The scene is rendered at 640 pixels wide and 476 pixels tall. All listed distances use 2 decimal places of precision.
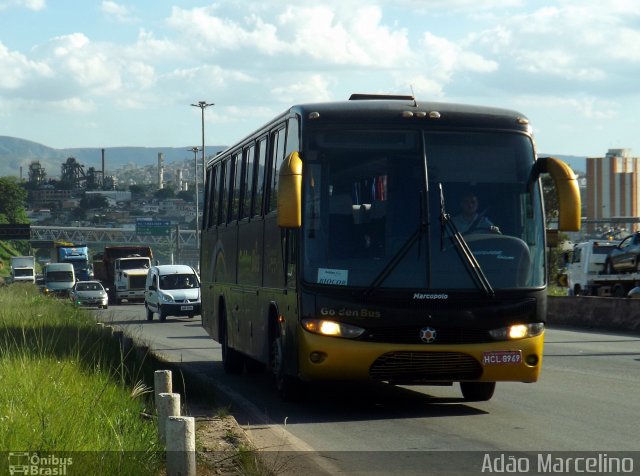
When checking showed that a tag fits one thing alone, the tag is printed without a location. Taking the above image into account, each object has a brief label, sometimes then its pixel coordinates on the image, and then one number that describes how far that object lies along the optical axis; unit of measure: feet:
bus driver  39.55
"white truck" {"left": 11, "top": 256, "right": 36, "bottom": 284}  287.67
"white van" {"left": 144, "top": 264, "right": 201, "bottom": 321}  140.77
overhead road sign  359.46
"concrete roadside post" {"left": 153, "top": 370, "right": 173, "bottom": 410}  30.58
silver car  180.83
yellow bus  38.99
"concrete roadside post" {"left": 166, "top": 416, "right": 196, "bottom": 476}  23.08
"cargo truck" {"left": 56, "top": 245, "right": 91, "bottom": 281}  280.88
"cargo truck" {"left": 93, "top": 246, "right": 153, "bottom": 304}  212.02
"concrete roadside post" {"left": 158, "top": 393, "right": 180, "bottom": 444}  26.45
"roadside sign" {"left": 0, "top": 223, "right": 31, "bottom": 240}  256.52
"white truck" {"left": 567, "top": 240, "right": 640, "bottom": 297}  145.96
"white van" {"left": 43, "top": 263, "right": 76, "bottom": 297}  218.59
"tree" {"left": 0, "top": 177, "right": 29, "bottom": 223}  530.27
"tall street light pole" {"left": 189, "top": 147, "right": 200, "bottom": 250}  338.05
